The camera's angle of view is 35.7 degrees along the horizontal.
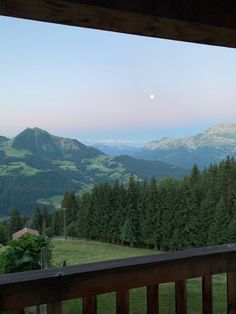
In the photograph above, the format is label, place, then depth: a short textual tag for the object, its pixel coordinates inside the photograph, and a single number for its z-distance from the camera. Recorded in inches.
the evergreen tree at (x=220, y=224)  765.9
